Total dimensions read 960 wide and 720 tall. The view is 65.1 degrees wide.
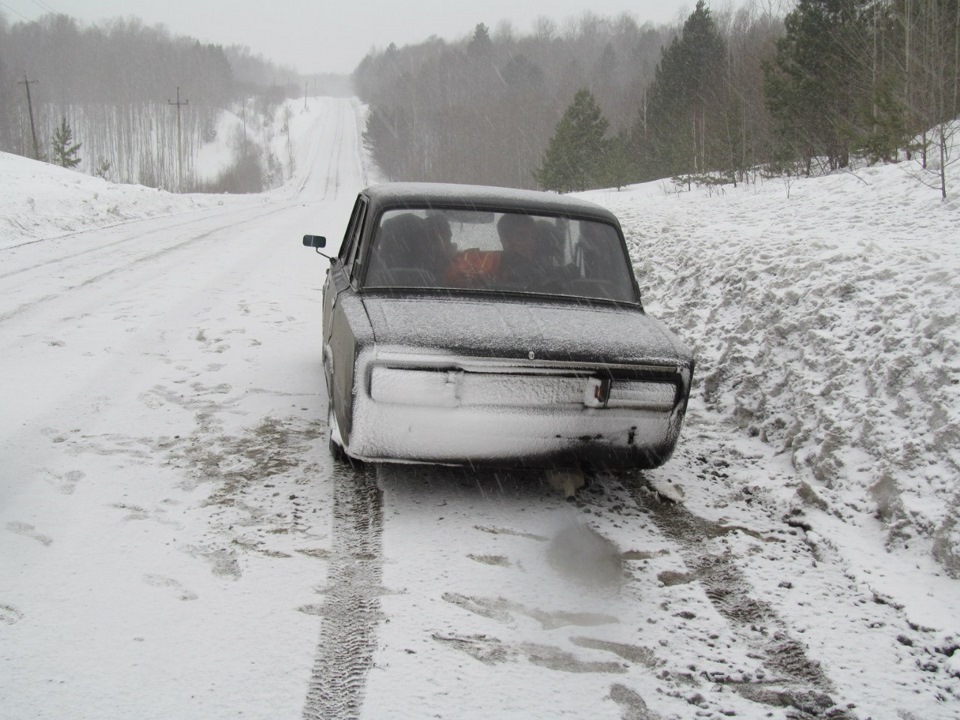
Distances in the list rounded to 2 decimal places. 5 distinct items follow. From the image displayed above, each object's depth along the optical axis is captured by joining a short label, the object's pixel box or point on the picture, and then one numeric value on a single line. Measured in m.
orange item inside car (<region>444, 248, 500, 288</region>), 4.17
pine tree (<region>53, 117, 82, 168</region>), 53.50
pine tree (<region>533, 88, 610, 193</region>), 37.88
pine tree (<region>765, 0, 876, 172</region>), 22.73
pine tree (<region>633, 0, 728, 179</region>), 38.62
